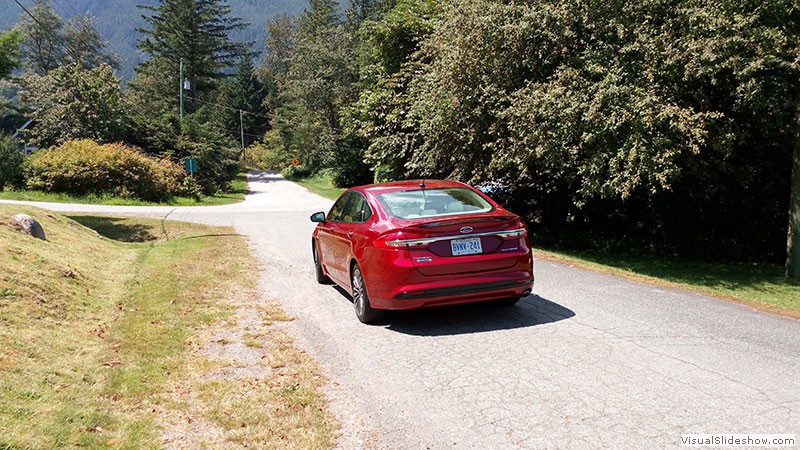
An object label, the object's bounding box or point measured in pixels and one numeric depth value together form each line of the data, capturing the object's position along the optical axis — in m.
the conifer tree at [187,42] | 57.09
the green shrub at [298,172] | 61.36
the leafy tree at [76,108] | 30.83
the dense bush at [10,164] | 25.58
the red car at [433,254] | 5.78
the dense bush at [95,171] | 25.77
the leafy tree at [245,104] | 88.06
